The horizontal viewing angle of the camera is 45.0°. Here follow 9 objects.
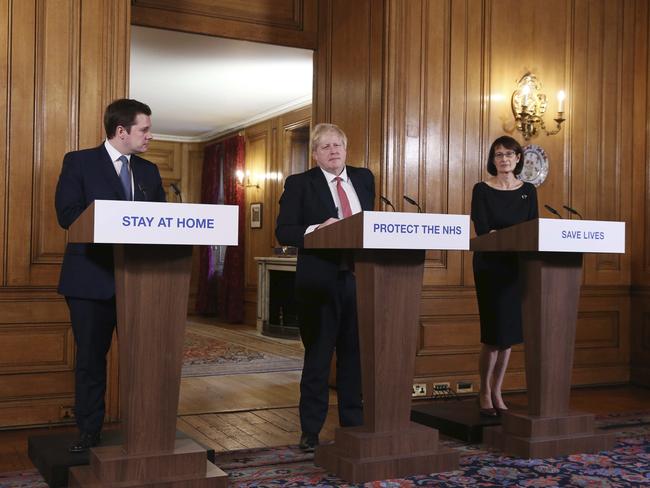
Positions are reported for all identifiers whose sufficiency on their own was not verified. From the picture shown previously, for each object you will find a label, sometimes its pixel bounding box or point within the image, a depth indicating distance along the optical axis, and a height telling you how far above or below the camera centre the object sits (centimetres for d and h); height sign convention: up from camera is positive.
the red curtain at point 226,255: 1083 +0
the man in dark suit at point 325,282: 347 -11
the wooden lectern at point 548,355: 348 -43
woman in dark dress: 393 -6
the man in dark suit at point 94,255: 300 -1
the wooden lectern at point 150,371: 268 -41
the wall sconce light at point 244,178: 1099 +110
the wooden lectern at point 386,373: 305 -46
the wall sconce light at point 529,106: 535 +105
